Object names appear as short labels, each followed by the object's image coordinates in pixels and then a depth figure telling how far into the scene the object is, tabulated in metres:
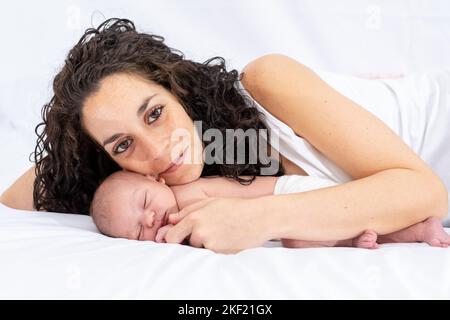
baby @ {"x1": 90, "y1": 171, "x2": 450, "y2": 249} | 1.59
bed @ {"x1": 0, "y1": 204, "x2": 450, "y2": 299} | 1.24
